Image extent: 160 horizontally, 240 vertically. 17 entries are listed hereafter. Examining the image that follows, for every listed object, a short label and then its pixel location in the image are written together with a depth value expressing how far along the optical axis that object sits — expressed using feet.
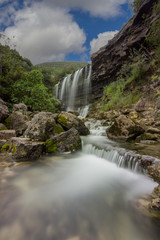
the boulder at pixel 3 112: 19.61
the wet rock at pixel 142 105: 23.37
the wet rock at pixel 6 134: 15.82
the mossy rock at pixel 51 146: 14.88
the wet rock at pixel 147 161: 9.00
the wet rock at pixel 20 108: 22.49
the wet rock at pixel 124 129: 17.13
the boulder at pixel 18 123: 18.22
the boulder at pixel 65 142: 15.16
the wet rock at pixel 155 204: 5.82
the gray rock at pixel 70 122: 21.33
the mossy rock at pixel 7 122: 19.88
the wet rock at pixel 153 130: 16.43
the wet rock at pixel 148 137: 15.65
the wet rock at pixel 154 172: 8.20
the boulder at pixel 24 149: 12.48
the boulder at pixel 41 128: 15.29
